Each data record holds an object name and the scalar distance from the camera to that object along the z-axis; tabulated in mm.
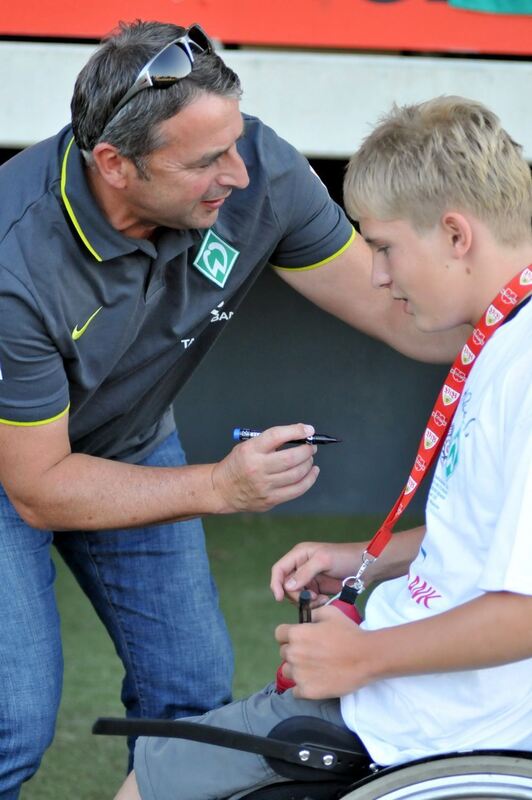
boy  2971
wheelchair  3008
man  3321
